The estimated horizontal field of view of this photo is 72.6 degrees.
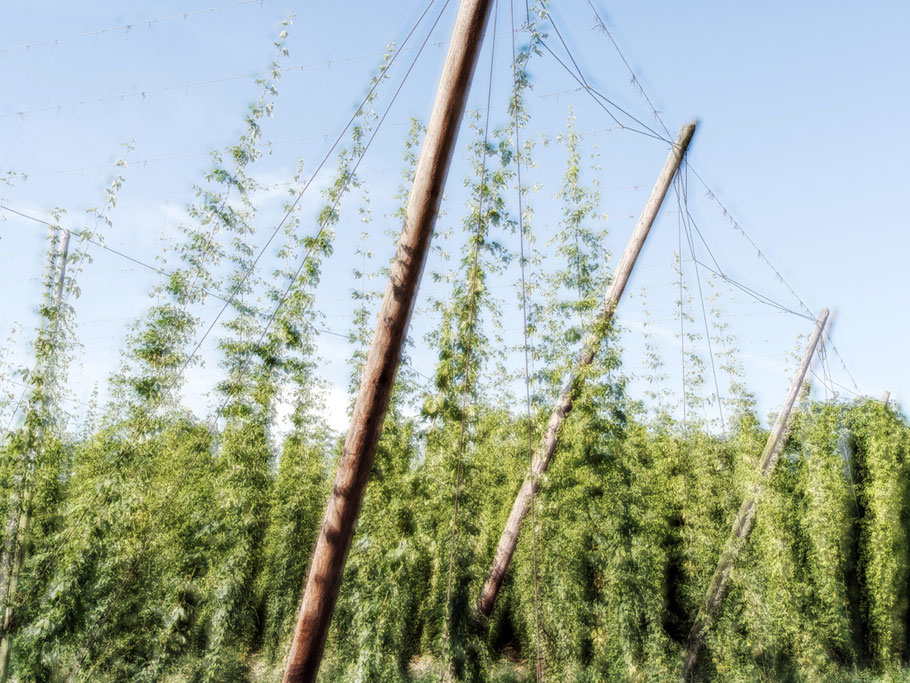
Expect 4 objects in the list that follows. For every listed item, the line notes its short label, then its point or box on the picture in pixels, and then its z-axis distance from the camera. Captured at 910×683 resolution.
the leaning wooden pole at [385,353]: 3.10
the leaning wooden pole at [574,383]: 7.04
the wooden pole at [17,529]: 8.39
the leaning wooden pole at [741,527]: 10.39
